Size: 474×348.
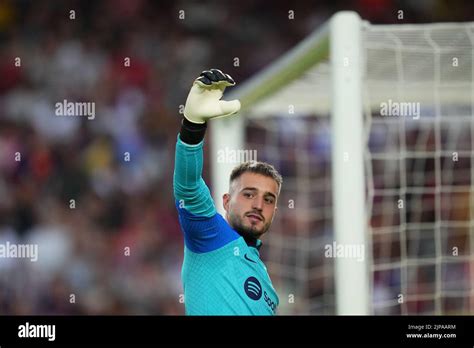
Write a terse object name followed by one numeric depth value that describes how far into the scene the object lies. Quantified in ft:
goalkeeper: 15.26
